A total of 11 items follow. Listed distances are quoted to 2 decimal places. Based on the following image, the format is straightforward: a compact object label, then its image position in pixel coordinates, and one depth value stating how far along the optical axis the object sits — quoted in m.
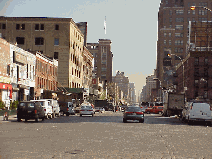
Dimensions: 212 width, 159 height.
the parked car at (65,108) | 55.72
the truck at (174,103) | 53.47
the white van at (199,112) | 34.81
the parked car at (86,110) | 52.69
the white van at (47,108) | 40.66
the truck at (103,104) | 101.27
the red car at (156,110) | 78.12
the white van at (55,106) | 45.85
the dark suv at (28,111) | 35.81
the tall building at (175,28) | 168.25
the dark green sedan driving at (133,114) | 36.29
